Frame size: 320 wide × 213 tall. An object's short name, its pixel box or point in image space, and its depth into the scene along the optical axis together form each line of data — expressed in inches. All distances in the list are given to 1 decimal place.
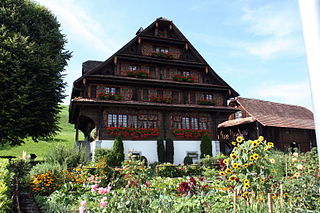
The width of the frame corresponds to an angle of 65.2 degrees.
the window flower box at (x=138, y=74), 850.1
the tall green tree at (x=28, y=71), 754.2
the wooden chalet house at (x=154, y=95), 788.6
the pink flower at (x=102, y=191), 204.2
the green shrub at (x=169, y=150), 801.9
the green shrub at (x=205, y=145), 841.5
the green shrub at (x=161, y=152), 795.0
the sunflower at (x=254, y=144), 209.3
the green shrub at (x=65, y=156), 513.4
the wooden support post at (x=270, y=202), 171.5
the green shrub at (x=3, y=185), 190.8
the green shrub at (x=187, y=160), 803.8
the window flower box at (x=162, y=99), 850.8
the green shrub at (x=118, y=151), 707.4
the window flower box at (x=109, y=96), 786.8
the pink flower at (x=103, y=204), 183.6
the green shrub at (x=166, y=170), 581.0
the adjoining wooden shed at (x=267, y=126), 1065.5
